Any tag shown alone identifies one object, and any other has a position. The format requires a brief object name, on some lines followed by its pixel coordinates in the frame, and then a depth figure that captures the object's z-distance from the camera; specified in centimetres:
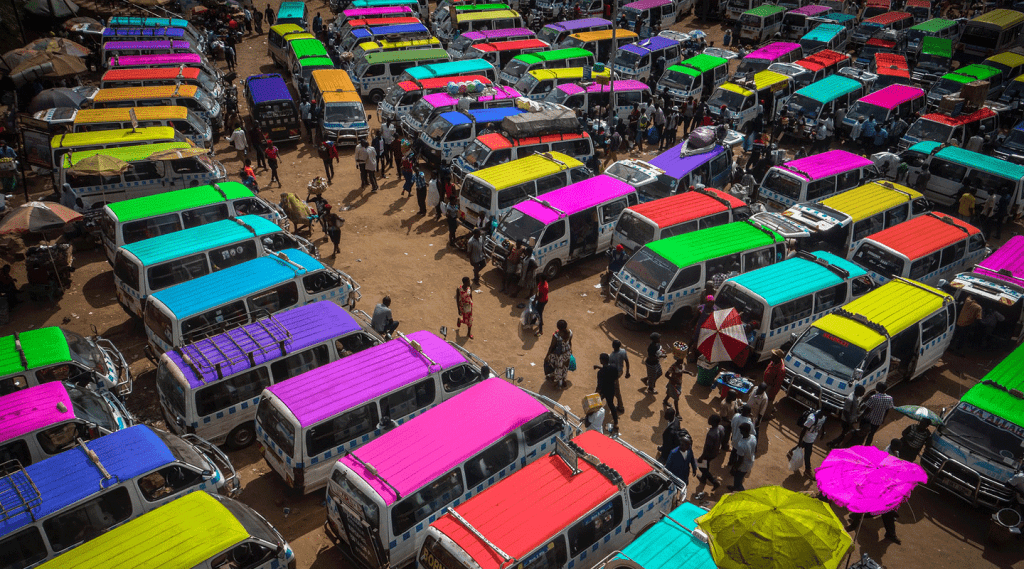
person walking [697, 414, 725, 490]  1074
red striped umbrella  1256
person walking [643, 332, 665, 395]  1264
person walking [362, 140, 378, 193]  2030
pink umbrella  817
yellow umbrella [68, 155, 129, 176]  1614
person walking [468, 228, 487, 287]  1605
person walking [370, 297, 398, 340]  1339
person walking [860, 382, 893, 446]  1137
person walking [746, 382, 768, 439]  1173
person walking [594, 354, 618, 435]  1198
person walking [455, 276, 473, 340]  1432
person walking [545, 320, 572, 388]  1291
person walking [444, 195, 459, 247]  1767
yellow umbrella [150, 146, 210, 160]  1728
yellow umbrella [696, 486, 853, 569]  696
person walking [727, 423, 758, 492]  1066
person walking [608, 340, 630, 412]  1218
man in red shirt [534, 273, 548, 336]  1466
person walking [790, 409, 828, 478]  1097
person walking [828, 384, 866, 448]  1159
